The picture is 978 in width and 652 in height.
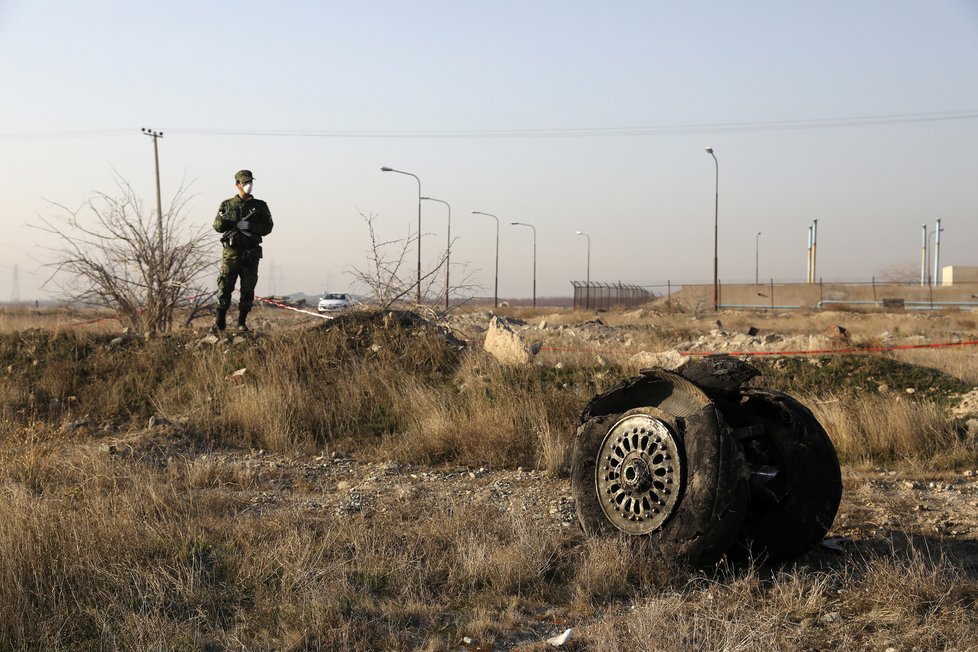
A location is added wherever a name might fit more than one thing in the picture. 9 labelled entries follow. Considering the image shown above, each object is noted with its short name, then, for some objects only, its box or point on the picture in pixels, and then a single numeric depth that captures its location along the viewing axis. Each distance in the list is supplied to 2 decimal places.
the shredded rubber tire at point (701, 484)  4.35
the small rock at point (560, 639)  3.78
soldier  11.62
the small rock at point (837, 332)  15.29
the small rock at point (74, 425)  9.58
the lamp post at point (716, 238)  41.09
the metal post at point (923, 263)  73.82
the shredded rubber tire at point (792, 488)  4.64
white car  44.19
